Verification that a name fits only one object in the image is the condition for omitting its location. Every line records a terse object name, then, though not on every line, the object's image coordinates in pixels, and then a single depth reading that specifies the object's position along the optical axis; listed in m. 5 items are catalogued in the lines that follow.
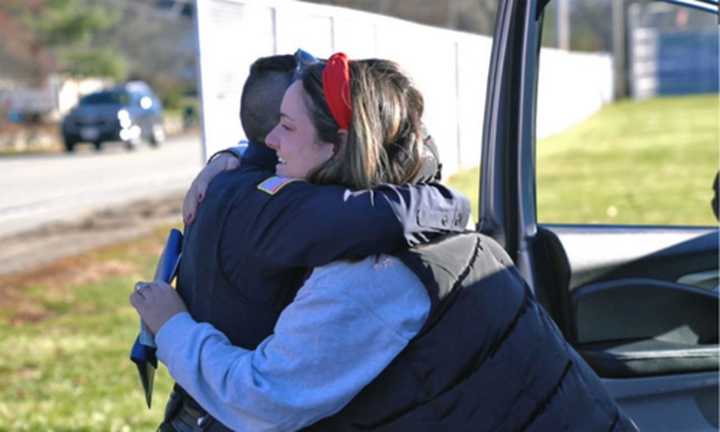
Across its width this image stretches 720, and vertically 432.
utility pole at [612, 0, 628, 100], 50.62
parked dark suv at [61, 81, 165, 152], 29.38
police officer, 2.09
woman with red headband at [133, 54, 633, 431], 2.10
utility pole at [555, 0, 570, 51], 20.71
